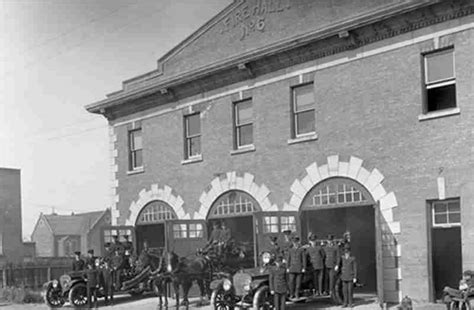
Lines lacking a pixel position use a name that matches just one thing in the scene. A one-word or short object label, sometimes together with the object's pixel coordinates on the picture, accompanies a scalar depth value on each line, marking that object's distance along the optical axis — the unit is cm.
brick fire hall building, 1647
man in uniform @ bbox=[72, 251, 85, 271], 2161
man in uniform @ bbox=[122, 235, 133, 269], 2158
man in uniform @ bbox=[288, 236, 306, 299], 1655
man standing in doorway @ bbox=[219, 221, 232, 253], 1922
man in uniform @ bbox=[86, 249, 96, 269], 2144
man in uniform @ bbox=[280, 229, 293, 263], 1697
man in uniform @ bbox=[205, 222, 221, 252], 1922
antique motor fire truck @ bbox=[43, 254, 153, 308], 2073
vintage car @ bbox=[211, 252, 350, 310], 1603
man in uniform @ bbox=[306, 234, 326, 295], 1670
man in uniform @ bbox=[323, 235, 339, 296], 1658
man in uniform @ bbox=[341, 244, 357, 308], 1625
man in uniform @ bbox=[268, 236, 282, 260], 1731
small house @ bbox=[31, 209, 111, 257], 5288
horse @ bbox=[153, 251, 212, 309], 1847
